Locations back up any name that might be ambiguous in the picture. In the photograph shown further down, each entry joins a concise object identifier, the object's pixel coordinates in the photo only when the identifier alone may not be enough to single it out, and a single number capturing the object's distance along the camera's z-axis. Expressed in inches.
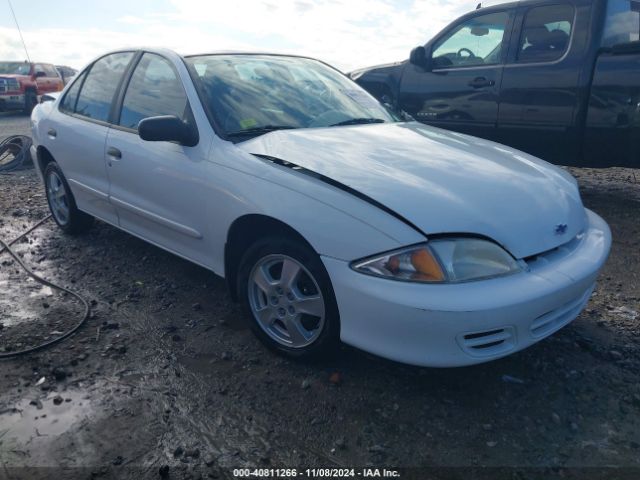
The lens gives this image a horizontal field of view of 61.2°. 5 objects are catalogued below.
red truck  683.4
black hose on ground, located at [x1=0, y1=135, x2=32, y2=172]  311.0
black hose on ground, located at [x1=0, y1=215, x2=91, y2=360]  113.7
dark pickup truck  196.4
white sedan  86.7
